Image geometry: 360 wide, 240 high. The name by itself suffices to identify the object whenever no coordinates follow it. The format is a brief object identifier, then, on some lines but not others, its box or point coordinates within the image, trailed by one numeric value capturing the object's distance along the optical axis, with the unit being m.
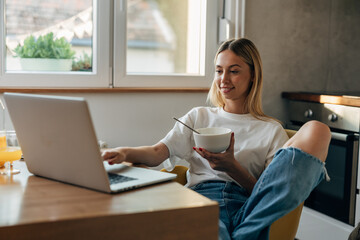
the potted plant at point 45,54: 2.39
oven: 2.25
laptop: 1.02
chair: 1.37
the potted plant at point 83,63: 2.49
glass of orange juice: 1.33
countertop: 2.25
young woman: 1.28
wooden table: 0.87
